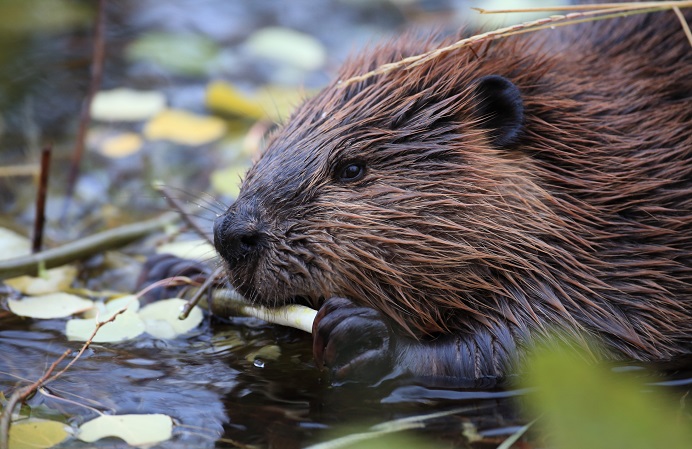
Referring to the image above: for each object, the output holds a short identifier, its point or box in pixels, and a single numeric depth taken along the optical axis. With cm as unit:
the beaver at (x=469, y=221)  530
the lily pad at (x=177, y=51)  1210
